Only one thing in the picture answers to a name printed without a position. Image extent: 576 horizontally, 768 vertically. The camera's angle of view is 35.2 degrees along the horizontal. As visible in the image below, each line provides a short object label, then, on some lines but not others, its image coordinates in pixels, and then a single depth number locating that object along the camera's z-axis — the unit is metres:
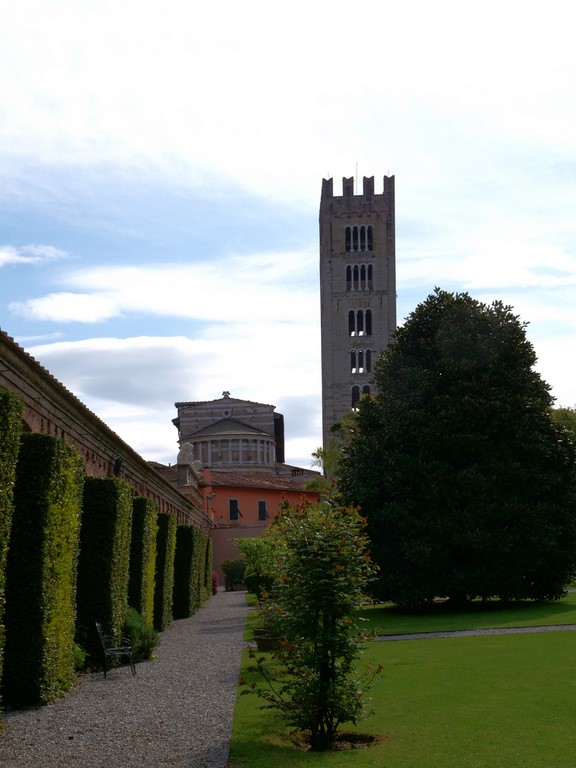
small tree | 8.83
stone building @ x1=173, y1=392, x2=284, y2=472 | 95.88
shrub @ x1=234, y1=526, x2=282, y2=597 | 27.15
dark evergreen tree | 26.56
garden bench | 14.26
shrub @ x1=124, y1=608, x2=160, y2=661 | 16.34
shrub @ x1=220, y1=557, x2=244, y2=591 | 48.84
